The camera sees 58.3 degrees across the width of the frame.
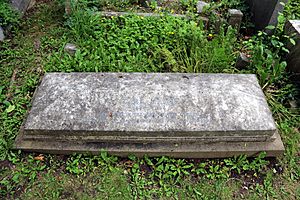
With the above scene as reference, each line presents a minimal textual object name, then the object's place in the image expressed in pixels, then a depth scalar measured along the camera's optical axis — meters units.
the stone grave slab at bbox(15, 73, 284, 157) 2.39
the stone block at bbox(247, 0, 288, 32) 3.41
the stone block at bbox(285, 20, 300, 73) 3.13
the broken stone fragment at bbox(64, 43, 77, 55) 3.43
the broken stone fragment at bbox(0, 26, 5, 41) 3.61
